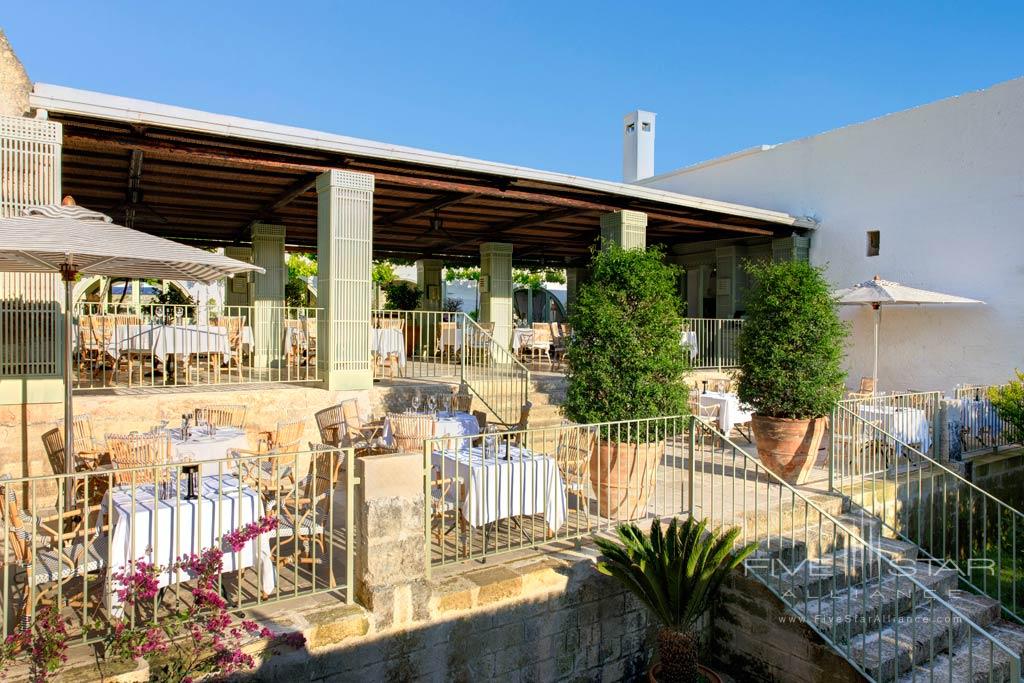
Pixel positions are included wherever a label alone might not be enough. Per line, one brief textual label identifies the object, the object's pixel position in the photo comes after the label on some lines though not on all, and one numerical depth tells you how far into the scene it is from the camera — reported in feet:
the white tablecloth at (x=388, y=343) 34.71
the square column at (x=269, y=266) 43.47
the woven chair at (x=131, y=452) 16.22
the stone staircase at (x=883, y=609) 15.72
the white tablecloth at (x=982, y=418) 29.27
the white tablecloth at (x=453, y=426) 23.45
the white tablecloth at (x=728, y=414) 31.17
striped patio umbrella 15.49
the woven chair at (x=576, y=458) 18.21
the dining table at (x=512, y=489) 16.40
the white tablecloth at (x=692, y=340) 40.32
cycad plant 14.84
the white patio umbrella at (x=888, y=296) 33.24
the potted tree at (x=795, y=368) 23.15
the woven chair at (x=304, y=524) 13.69
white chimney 61.31
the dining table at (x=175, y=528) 12.21
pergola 24.22
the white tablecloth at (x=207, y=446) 18.64
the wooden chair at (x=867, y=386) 36.83
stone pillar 13.06
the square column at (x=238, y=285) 52.60
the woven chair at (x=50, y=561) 11.53
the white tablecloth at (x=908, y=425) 26.43
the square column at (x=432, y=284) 62.28
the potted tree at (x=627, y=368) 18.89
